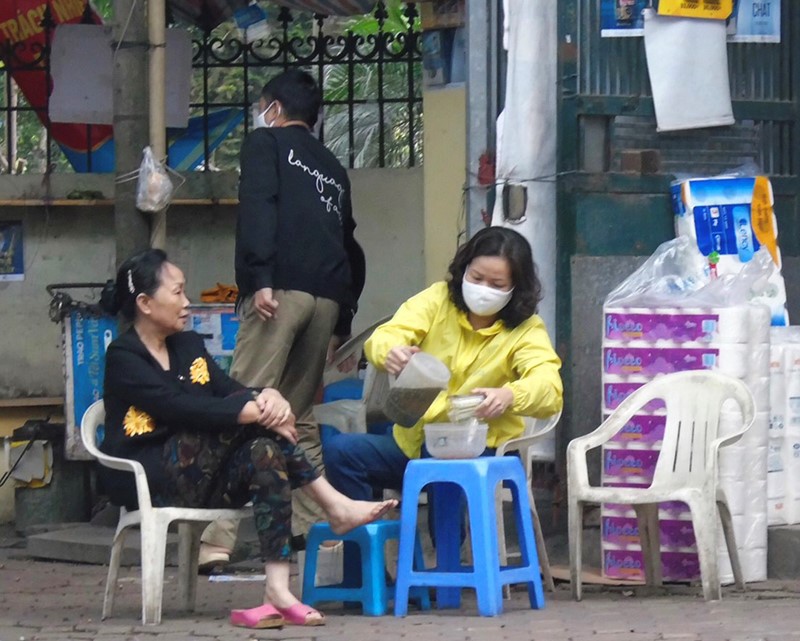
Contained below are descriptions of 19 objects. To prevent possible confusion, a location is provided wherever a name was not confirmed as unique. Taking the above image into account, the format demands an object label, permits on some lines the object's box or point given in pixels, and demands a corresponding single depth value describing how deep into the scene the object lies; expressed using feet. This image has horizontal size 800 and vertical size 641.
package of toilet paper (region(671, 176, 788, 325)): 42.75
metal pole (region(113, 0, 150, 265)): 46.09
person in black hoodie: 41.65
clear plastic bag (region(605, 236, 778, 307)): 39.55
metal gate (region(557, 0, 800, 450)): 43.14
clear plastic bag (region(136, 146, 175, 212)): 45.42
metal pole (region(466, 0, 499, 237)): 44.62
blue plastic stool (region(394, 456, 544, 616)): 33.32
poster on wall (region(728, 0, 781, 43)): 44.42
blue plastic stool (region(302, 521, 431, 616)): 34.22
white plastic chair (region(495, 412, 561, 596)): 35.94
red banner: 55.77
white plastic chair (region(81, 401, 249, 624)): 32.96
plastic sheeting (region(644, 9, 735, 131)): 43.42
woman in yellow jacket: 35.35
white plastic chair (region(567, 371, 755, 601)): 36.01
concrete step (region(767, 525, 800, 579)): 40.27
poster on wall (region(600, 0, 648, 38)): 43.29
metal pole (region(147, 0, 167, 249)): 46.19
